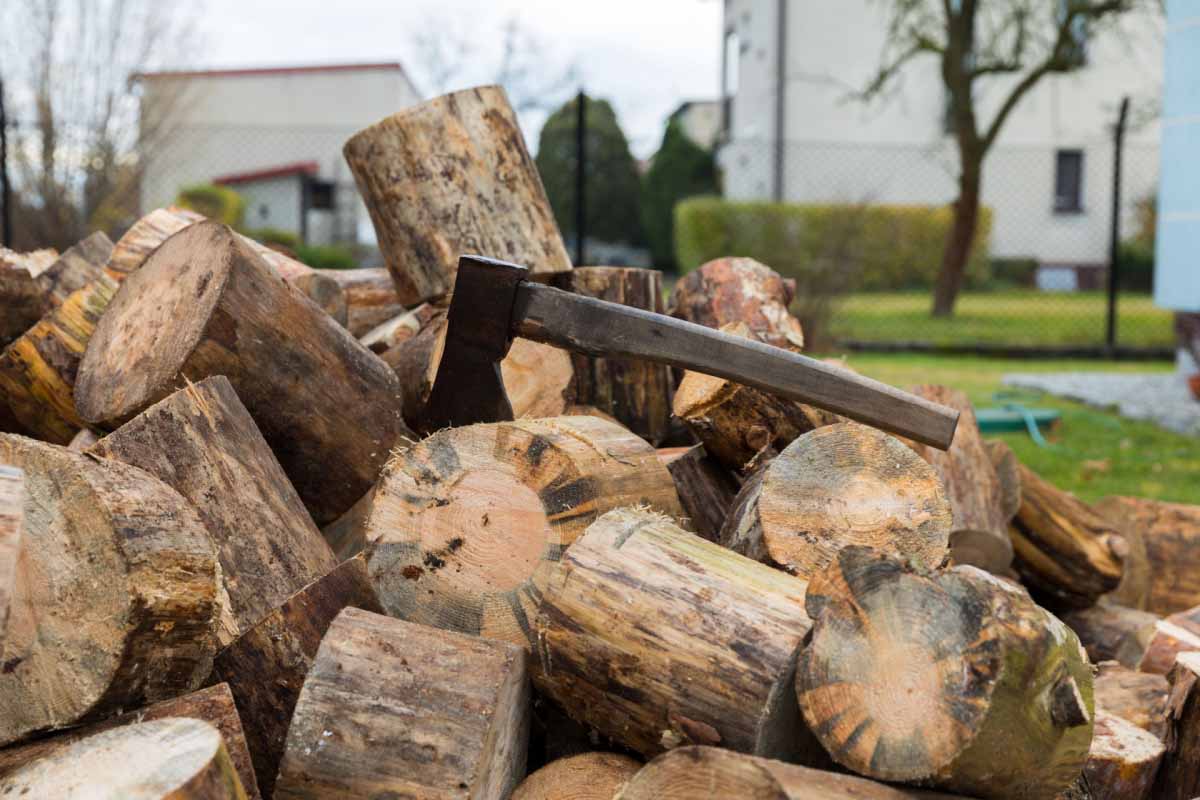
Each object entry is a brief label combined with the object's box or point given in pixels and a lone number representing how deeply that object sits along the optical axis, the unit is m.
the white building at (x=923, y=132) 23.39
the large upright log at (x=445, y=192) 3.16
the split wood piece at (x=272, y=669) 2.00
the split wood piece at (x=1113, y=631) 3.18
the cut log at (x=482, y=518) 2.10
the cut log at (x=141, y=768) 1.46
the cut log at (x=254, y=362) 2.44
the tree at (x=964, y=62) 15.77
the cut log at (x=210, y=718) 1.75
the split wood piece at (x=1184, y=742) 2.19
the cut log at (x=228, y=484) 2.22
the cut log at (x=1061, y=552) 3.34
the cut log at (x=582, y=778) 1.86
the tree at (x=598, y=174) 12.27
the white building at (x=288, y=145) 21.12
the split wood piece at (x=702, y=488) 2.63
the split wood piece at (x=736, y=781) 1.55
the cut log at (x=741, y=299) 3.21
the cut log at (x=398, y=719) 1.73
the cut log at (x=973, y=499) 3.02
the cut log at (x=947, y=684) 1.58
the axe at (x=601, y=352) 2.37
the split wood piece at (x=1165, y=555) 3.67
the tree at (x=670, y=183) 24.45
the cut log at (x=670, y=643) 1.74
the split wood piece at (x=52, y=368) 2.84
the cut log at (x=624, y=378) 3.18
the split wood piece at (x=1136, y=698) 2.48
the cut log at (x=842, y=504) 2.17
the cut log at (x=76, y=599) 1.72
